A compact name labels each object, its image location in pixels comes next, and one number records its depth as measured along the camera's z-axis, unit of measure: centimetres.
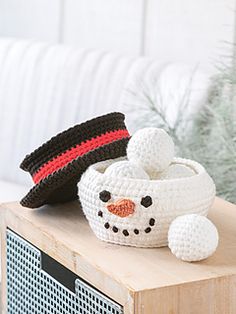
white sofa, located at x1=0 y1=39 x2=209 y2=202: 207
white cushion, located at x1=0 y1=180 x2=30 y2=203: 204
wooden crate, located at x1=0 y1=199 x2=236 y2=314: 100
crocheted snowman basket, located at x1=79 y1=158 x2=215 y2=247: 110
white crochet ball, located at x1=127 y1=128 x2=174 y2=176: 115
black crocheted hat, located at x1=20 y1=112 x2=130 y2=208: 119
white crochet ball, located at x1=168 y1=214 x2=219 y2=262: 106
